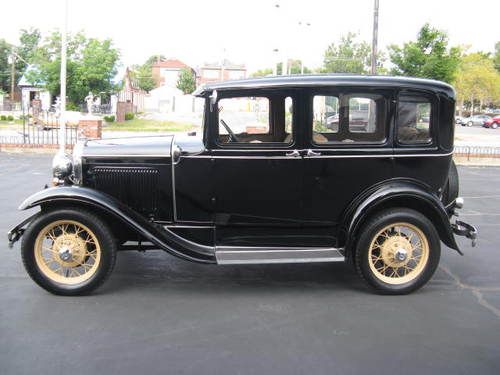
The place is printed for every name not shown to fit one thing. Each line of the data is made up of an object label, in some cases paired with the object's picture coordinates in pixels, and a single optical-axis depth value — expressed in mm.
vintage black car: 4992
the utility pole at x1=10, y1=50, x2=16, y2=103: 56656
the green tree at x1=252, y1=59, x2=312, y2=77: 89350
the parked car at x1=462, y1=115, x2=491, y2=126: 59084
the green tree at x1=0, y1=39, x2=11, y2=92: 73312
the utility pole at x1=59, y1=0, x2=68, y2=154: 15625
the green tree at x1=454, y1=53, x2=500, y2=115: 68000
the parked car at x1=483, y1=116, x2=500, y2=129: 53153
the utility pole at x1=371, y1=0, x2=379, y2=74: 19719
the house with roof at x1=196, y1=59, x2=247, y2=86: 105750
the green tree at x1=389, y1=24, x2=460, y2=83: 21266
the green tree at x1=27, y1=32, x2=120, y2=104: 32062
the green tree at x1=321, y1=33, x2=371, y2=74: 50594
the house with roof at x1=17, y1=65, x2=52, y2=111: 33603
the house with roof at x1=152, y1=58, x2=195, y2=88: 99125
